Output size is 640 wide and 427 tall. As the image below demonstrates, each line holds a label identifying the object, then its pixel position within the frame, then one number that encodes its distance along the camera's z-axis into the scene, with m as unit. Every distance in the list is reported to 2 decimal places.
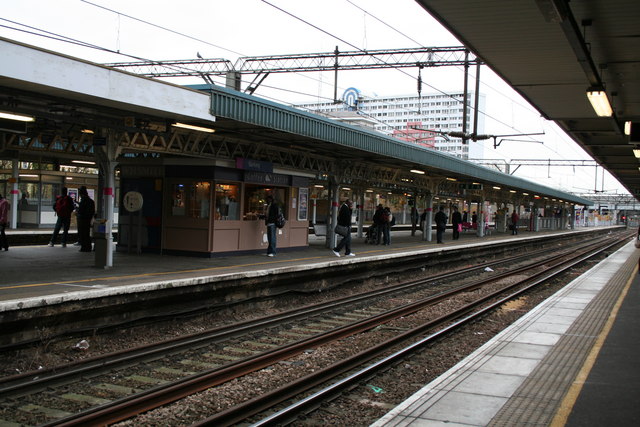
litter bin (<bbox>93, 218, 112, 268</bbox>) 11.72
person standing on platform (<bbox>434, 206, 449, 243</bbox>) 26.77
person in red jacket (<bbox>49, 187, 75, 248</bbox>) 15.80
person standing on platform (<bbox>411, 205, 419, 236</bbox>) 32.59
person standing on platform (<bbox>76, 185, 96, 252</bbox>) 15.22
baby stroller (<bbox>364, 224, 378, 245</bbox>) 23.95
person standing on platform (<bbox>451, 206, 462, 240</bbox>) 30.86
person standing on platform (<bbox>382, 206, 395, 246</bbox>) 23.02
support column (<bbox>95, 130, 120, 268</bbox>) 11.56
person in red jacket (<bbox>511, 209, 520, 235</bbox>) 42.97
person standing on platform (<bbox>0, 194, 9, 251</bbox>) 14.01
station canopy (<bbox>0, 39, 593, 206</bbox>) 8.63
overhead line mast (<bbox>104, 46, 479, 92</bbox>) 18.84
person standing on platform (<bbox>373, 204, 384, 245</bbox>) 22.98
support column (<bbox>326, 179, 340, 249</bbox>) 20.08
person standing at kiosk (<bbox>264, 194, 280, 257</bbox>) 15.71
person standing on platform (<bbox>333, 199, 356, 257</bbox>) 17.61
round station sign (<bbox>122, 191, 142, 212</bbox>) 13.90
